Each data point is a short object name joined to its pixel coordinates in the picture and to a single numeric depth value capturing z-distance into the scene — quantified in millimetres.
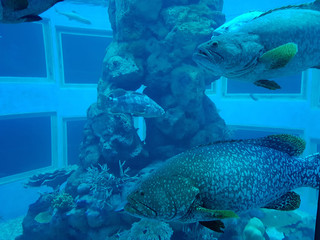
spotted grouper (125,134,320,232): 1660
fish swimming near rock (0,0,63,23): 1089
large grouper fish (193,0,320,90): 1597
